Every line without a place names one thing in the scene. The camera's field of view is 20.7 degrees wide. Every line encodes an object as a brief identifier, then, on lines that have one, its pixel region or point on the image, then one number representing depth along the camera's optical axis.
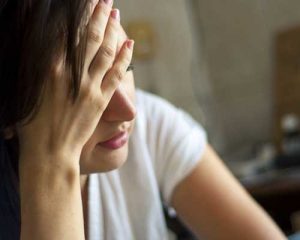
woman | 0.78
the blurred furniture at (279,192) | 1.35
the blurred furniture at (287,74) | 1.59
